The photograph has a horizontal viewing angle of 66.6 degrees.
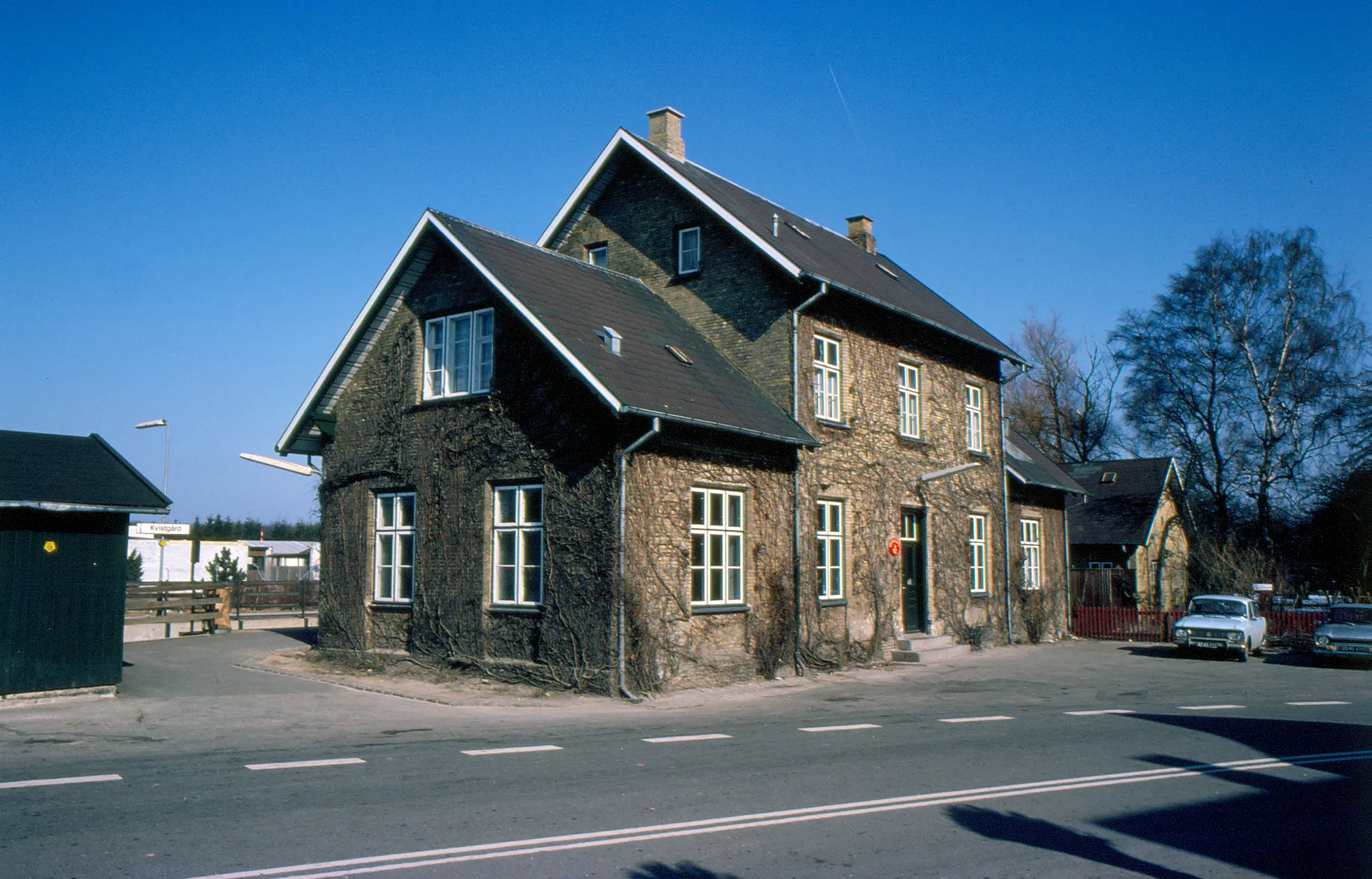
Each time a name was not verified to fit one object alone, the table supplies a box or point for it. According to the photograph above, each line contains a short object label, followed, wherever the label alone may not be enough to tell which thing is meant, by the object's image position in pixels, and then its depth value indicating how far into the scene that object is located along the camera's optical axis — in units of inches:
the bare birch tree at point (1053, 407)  2193.7
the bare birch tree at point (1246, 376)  1505.9
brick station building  622.5
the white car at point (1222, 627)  930.1
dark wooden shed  517.3
